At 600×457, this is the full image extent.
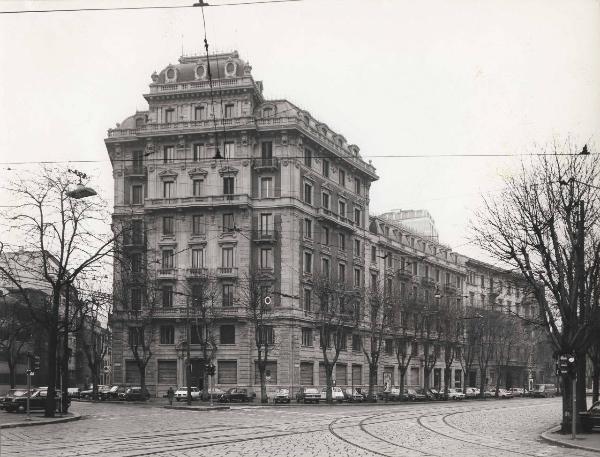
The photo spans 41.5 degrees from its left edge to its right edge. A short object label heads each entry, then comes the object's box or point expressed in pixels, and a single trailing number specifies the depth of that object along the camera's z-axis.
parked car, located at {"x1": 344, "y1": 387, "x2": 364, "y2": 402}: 62.22
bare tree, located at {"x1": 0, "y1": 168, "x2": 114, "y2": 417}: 34.91
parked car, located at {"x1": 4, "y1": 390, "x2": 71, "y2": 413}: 41.88
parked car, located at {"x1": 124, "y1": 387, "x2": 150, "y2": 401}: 61.41
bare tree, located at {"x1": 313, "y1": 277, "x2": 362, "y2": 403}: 61.09
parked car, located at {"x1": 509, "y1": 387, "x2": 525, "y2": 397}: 89.79
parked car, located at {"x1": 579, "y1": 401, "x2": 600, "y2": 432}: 28.09
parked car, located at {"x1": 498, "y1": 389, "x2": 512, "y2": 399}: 85.50
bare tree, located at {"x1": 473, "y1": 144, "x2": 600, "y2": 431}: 28.30
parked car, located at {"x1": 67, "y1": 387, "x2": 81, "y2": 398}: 76.62
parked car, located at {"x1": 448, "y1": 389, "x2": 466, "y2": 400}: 75.56
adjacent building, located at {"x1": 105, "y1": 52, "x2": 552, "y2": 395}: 65.12
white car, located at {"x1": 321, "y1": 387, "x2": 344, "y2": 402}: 60.44
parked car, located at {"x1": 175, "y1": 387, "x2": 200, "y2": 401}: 60.47
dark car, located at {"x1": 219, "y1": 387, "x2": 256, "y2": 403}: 59.06
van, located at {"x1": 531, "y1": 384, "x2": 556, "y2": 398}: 92.69
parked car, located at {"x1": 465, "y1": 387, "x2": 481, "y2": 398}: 81.41
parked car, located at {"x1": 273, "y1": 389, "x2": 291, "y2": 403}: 57.09
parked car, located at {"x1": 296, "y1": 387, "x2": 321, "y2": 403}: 57.22
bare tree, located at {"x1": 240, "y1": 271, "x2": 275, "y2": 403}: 59.28
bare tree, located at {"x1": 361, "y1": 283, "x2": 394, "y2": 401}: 64.00
